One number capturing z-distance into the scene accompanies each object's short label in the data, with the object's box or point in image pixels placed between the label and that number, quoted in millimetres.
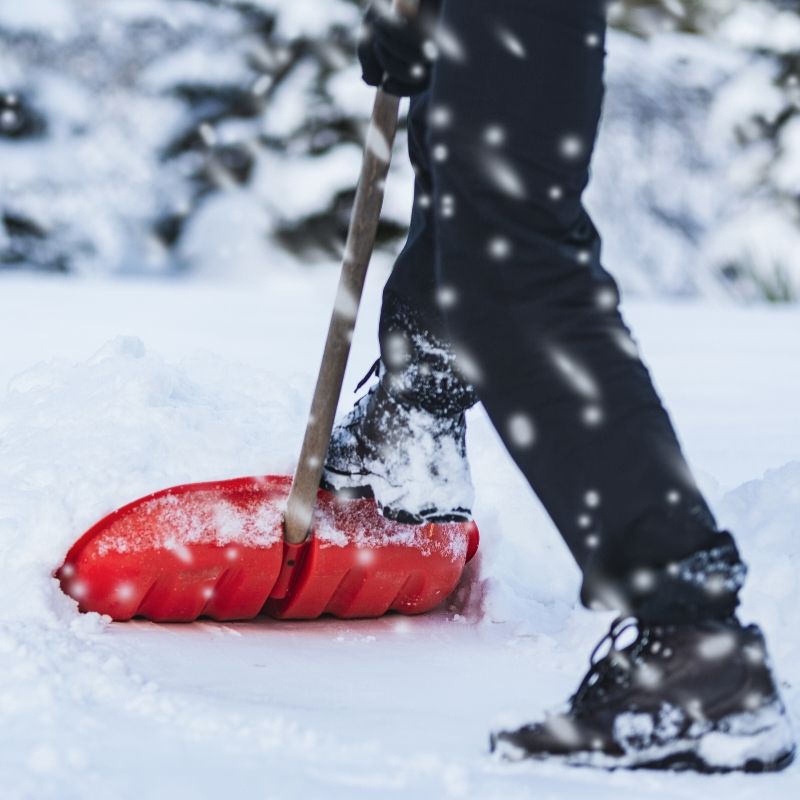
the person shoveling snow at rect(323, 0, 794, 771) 3526
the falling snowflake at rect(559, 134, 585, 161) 3564
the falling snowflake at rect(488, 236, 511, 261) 3572
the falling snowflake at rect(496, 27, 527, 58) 3544
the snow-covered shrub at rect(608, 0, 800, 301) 20622
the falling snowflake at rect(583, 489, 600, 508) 3534
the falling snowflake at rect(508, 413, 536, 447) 3579
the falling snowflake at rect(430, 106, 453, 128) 3581
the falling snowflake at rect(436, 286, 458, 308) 3606
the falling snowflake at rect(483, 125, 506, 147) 3556
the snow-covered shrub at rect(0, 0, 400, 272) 20110
